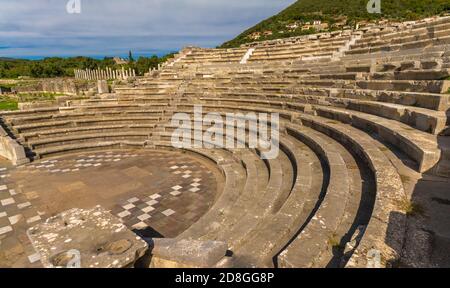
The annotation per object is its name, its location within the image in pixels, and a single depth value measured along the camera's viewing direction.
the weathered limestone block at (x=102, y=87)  14.59
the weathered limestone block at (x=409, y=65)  6.98
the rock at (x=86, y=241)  2.02
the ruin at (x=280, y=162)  2.86
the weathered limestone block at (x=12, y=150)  8.95
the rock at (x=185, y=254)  2.35
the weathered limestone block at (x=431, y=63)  6.28
